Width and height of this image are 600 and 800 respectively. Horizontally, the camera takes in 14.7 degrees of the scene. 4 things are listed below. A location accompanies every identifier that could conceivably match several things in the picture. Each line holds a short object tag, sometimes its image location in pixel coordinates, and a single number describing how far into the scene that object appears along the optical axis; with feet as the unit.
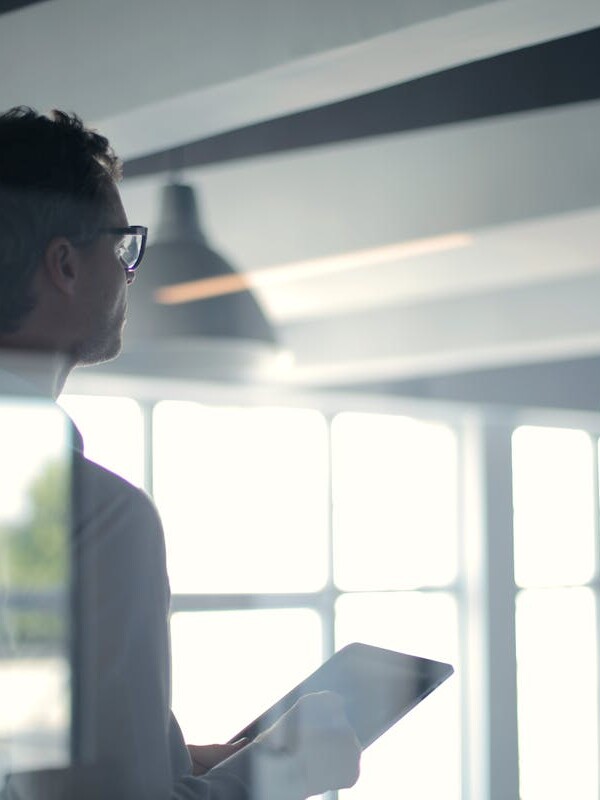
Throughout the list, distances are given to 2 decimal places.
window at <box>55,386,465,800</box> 8.22
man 6.60
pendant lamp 9.04
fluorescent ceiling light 9.05
